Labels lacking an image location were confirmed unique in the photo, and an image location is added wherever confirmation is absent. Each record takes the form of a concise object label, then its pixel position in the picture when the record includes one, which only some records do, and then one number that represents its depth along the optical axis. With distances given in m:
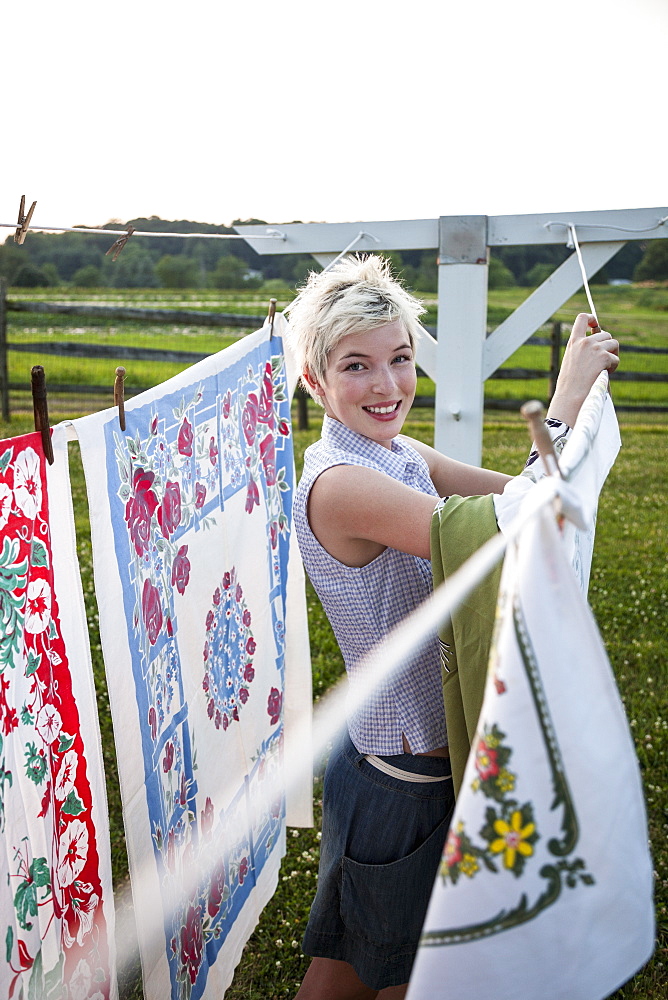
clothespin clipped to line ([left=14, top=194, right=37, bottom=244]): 1.57
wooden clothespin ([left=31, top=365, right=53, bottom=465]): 1.34
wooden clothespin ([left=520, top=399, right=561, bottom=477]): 0.80
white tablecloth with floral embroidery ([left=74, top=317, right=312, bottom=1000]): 1.64
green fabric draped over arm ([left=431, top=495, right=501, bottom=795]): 1.31
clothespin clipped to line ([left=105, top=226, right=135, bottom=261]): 1.82
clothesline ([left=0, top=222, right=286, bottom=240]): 1.62
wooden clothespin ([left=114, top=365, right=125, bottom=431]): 1.45
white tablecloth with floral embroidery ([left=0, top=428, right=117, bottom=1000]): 1.40
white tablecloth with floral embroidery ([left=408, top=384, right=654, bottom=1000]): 0.81
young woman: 1.61
